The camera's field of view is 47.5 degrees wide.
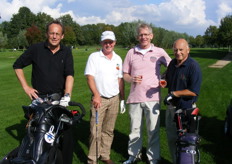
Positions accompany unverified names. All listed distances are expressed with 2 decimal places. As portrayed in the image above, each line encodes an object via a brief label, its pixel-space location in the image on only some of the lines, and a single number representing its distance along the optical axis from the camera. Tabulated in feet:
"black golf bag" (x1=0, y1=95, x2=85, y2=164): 9.20
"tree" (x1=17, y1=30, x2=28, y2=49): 282.36
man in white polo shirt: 14.43
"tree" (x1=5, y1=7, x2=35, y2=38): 357.61
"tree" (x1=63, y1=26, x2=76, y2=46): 301.84
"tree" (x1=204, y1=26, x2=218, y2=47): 331.90
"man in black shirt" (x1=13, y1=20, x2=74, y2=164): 12.84
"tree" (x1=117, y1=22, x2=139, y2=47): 249.22
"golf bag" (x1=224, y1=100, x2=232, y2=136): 19.05
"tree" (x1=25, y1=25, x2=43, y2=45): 273.75
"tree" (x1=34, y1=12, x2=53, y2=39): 346.64
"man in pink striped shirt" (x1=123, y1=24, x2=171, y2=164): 14.73
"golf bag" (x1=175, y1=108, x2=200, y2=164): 11.21
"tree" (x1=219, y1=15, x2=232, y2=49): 167.79
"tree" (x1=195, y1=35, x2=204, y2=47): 446.85
